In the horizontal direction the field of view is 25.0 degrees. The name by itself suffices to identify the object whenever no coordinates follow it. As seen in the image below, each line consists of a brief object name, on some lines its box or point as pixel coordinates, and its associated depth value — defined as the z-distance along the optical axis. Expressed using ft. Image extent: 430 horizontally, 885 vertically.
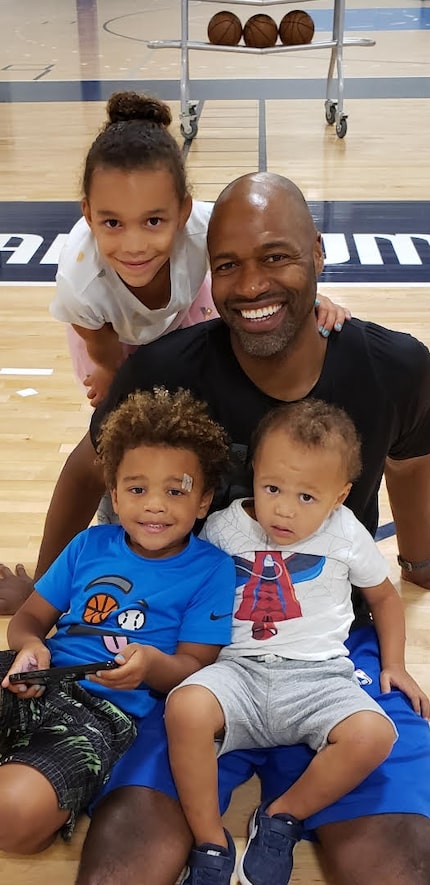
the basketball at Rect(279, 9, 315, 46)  19.43
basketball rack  19.01
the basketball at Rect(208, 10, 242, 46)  19.29
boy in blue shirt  5.04
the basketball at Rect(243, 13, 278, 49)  18.99
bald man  4.74
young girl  6.08
